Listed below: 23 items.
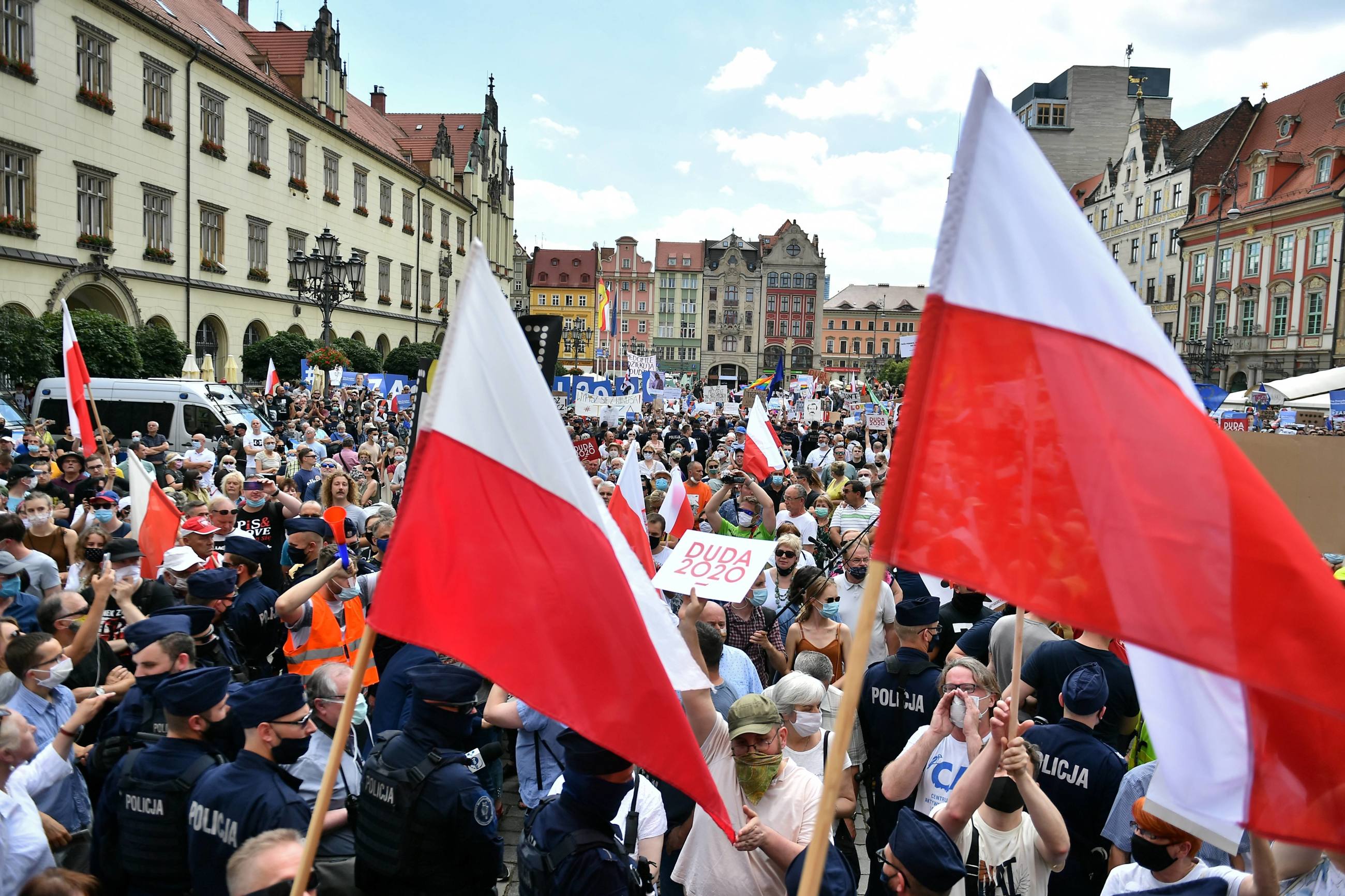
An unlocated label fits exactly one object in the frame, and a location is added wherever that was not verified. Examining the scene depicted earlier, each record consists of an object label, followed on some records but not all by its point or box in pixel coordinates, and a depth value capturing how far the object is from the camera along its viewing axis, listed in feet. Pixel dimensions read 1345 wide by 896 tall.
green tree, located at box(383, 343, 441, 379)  126.72
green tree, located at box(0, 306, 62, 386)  59.93
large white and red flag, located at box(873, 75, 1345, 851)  6.21
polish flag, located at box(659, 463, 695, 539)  28.99
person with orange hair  8.91
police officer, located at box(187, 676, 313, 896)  10.19
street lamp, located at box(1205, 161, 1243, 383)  148.09
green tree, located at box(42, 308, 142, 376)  66.44
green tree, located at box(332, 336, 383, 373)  116.37
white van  55.42
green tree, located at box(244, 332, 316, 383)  103.50
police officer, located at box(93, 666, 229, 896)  10.97
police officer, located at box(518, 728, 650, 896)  9.30
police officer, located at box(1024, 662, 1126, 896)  12.27
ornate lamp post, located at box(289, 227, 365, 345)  57.26
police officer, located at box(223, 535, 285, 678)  18.71
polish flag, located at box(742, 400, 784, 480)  38.11
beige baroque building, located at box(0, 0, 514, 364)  78.12
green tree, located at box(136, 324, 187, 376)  79.00
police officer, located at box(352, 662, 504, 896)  10.04
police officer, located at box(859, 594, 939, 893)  14.85
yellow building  325.42
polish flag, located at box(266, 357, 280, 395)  71.77
